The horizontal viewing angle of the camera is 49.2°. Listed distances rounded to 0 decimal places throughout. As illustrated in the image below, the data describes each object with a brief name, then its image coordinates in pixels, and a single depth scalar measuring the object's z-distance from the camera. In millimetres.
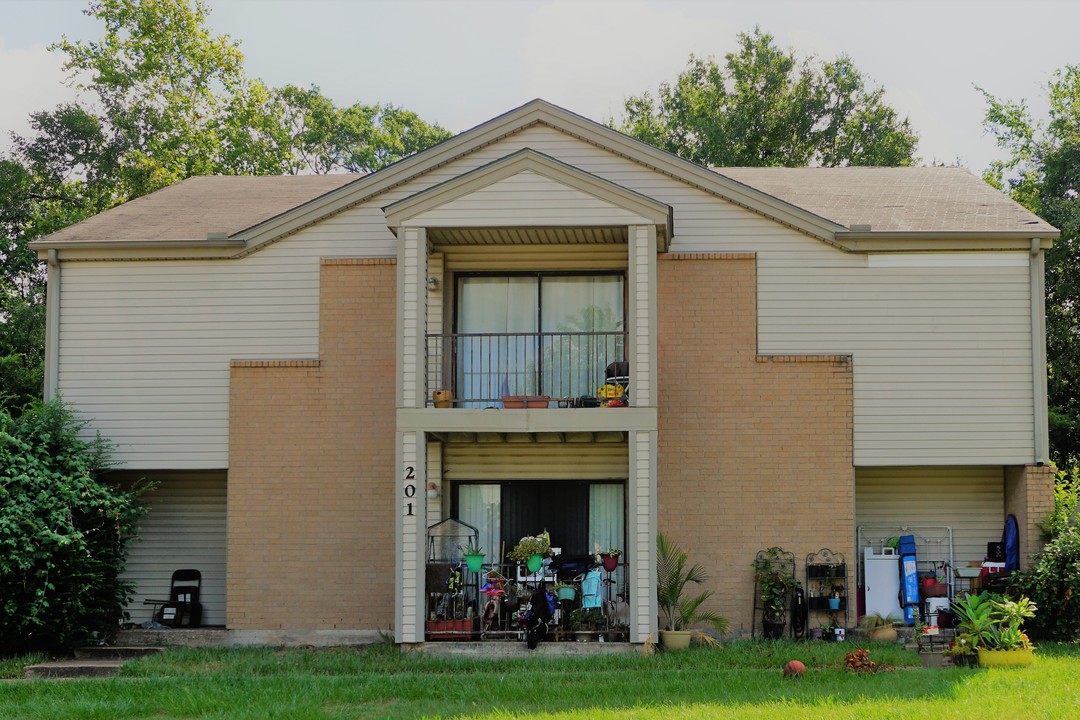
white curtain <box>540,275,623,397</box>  16703
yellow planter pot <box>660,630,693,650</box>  14961
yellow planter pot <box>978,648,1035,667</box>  13148
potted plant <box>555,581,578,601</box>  15039
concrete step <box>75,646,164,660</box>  15289
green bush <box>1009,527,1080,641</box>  14961
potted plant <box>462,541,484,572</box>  15398
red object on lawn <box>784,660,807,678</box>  12635
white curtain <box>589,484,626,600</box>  16922
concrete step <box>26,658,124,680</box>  14094
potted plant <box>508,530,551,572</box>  15203
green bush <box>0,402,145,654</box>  14883
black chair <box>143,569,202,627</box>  17094
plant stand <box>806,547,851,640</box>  15930
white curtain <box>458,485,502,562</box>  17000
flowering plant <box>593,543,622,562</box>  15455
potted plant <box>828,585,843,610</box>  15797
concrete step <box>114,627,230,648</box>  16062
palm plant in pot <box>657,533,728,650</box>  15070
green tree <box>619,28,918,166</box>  34125
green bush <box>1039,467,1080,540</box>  15773
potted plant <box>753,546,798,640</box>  15625
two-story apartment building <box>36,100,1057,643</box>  16188
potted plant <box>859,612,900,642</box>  15656
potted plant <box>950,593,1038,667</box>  13219
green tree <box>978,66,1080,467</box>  24547
